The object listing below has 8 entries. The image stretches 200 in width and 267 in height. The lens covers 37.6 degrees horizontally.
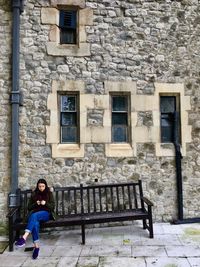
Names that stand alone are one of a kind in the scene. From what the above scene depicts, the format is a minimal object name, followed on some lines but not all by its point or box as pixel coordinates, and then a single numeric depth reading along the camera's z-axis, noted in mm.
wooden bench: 5090
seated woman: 4695
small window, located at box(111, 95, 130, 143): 6281
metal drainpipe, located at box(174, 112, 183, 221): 6106
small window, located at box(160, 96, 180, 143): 6367
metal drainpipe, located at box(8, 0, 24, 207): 5695
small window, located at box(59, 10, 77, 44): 6293
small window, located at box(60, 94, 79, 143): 6137
